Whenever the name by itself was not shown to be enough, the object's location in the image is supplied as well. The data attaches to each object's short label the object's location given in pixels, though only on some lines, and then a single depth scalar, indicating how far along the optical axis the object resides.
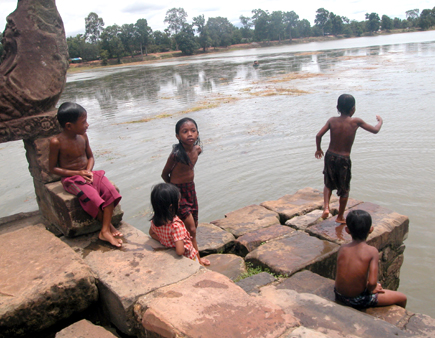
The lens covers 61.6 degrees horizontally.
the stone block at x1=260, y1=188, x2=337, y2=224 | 4.86
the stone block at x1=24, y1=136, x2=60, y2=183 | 3.38
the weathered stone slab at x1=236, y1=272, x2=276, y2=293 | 3.00
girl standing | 3.50
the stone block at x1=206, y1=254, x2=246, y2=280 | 3.57
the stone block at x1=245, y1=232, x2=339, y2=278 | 3.41
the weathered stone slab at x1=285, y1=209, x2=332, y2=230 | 4.37
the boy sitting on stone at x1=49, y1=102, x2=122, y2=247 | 3.09
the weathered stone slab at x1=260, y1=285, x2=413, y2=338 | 2.29
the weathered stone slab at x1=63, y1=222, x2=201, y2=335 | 2.37
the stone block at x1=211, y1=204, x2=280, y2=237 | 4.56
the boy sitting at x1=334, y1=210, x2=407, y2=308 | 2.85
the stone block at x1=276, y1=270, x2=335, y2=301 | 3.01
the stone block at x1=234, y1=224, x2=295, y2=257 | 4.07
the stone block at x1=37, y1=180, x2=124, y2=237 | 3.07
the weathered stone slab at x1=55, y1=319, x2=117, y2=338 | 2.21
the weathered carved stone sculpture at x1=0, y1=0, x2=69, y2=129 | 3.18
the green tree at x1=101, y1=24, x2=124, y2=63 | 64.25
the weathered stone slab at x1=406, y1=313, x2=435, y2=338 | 2.61
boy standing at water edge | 4.15
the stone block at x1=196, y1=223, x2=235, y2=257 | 4.14
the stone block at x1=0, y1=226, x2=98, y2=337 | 2.24
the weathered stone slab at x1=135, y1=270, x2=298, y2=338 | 1.95
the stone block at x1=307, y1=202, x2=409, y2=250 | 3.84
